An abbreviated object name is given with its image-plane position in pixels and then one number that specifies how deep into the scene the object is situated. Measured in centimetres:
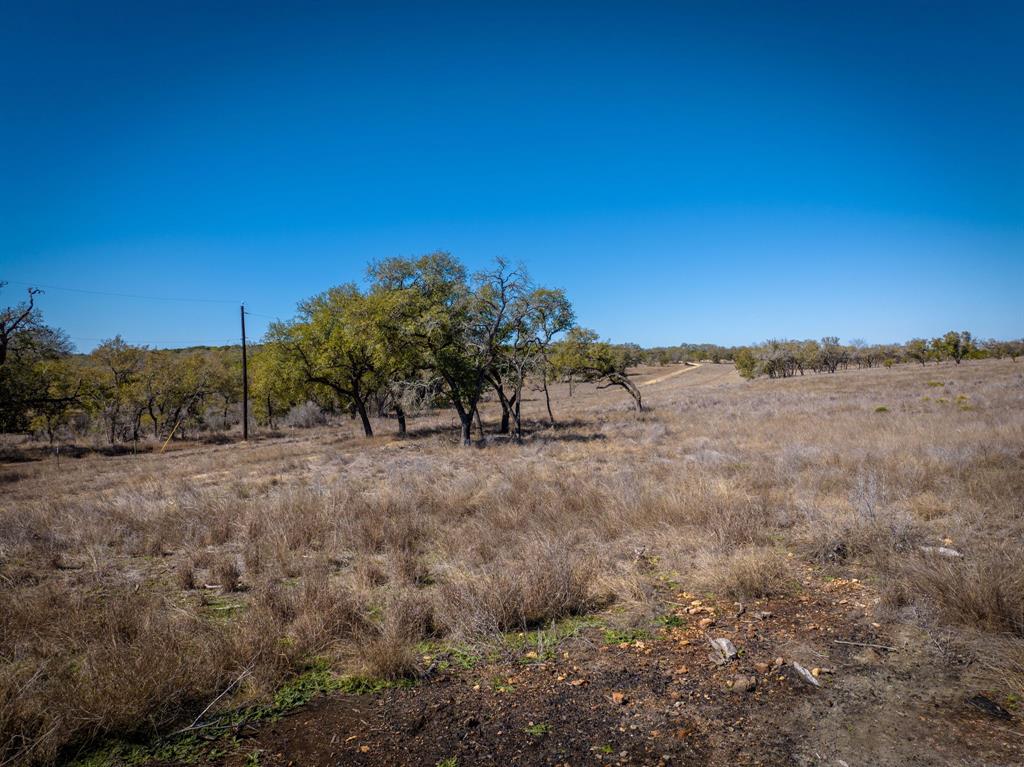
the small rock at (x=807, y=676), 377
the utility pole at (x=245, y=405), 3206
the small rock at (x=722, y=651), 416
